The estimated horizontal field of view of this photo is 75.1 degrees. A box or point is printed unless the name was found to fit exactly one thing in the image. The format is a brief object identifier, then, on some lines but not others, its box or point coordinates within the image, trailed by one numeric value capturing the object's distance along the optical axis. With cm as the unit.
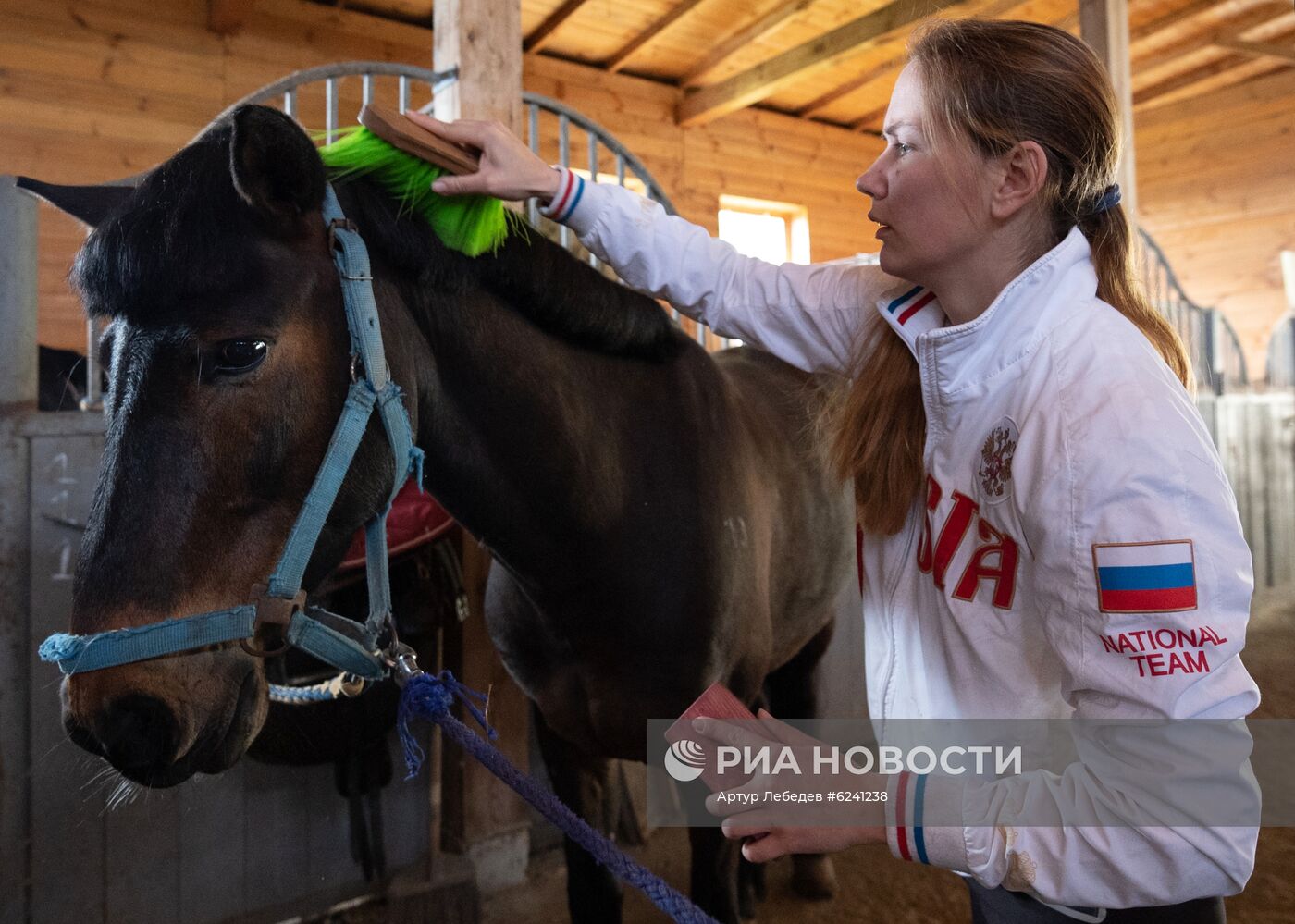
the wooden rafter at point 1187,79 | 684
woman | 71
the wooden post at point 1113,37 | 330
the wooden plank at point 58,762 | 173
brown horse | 88
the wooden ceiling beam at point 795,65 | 451
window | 731
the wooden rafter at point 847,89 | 584
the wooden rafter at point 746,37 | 507
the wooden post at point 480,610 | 187
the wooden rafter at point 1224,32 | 580
